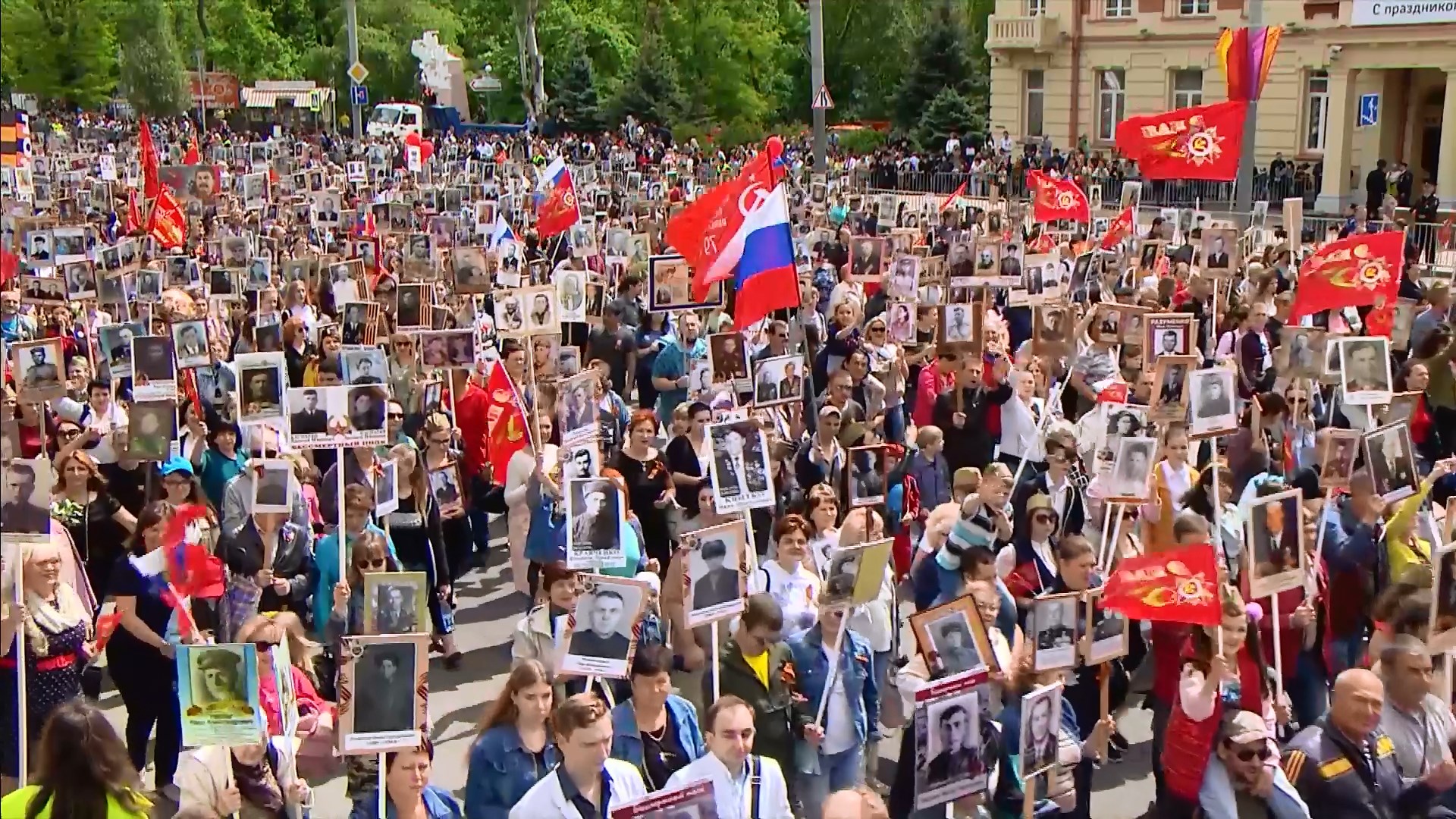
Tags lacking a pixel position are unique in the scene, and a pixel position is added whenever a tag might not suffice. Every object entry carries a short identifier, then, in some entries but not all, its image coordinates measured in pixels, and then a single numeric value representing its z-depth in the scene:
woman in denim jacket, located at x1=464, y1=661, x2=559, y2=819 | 5.51
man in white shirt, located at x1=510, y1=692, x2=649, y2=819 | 5.13
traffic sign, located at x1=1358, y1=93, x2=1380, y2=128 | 33.16
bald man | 5.59
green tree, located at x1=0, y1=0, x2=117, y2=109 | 64.75
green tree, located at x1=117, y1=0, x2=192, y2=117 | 55.31
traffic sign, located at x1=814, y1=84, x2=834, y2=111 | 27.64
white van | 53.49
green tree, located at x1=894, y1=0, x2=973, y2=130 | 44.25
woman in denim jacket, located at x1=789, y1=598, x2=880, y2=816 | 6.27
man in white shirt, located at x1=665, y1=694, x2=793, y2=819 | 5.28
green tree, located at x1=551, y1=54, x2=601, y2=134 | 55.28
